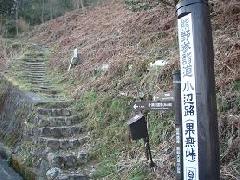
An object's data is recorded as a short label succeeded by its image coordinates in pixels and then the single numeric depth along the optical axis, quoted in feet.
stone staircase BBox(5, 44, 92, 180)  12.61
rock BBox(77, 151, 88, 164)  13.14
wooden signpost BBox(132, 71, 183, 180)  7.89
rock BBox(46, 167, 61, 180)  12.02
